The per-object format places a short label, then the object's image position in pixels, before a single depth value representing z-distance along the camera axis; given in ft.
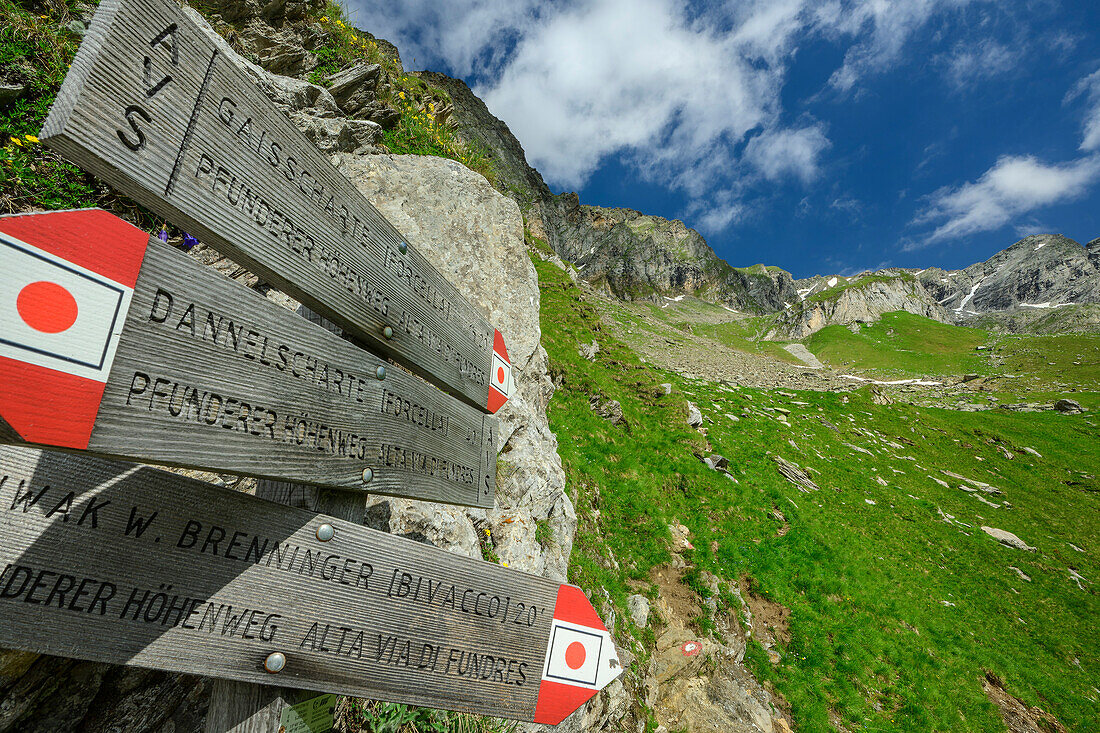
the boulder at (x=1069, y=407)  100.73
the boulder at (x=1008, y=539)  55.16
